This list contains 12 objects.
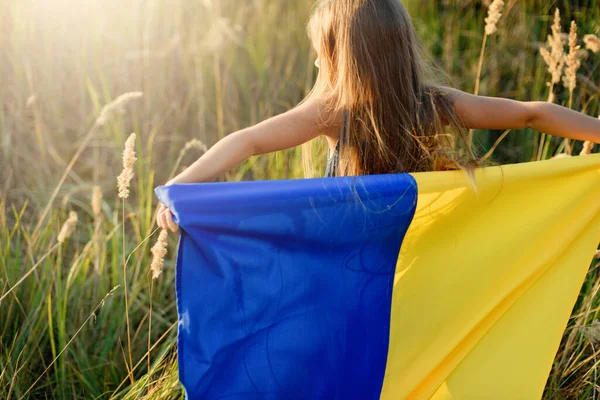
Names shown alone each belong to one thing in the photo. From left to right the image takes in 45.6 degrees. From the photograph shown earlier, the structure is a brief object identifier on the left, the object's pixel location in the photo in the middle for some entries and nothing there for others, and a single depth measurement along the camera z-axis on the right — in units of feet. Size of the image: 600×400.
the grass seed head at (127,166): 5.93
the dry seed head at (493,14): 7.88
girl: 5.90
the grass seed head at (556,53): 7.78
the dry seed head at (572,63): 7.51
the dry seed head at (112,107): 7.37
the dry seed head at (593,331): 6.47
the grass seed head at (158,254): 5.84
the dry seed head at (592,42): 7.44
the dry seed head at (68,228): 6.39
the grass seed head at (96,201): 6.89
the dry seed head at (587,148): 6.56
